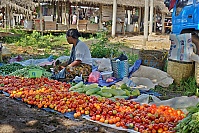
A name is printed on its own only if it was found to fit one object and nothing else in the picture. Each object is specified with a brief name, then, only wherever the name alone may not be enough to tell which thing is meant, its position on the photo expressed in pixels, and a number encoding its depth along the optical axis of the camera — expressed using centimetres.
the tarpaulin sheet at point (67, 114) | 389
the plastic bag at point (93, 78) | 591
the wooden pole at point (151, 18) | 1644
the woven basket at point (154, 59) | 698
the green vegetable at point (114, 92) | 483
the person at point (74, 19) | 1903
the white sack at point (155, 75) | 612
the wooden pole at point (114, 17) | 1720
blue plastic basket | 631
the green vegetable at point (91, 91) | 480
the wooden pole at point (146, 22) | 1356
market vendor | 577
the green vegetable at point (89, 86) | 498
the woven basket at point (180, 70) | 605
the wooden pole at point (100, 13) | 1951
